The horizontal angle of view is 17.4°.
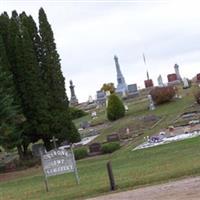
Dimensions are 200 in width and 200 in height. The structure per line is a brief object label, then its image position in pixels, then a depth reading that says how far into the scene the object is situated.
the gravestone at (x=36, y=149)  42.61
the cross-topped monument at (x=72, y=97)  77.12
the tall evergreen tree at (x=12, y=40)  43.25
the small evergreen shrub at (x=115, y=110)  49.28
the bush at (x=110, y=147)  35.91
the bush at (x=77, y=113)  60.99
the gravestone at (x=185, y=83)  58.15
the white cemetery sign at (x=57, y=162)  21.19
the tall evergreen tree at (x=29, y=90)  42.31
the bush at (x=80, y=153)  36.50
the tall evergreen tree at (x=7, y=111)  37.81
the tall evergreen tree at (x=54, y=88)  42.62
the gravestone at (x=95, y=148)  36.92
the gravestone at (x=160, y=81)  66.39
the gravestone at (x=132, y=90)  65.00
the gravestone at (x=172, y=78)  67.94
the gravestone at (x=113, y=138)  39.25
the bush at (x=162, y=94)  49.91
